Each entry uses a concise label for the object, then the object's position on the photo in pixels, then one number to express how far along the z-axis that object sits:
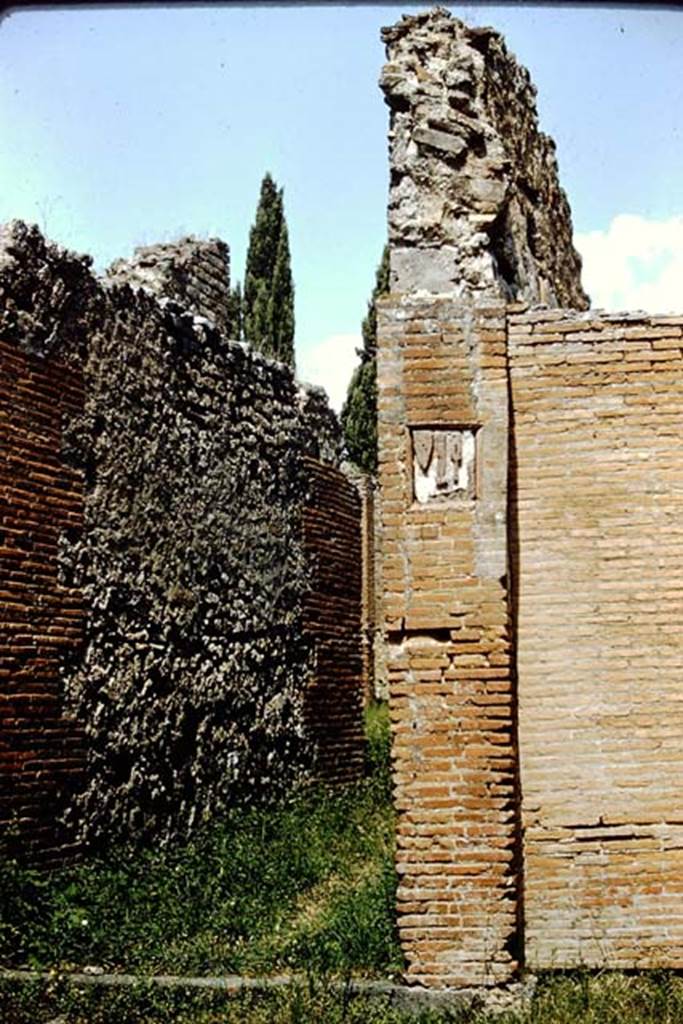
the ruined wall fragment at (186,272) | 11.21
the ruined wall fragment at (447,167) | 6.51
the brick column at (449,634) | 5.77
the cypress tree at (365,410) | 27.19
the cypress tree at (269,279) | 28.28
